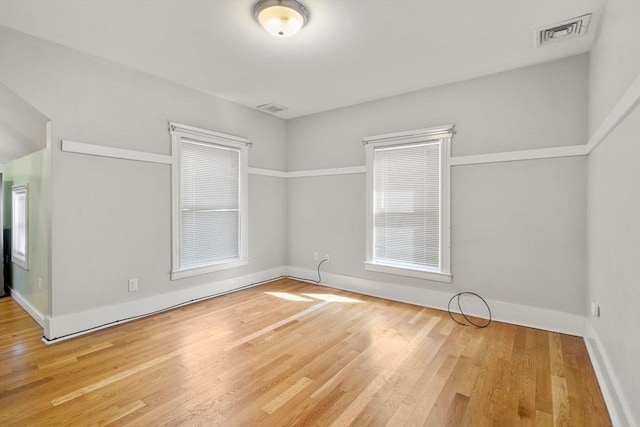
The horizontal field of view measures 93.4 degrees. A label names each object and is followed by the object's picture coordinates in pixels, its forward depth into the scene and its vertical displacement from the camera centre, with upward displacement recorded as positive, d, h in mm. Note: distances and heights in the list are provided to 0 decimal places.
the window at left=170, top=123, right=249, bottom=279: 3908 +177
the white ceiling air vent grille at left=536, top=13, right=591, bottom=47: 2482 +1607
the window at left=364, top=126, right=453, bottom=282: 3816 +149
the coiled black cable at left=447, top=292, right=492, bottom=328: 3370 -1201
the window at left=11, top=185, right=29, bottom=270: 3646 -174
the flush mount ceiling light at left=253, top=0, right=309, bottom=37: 2248 +1525
